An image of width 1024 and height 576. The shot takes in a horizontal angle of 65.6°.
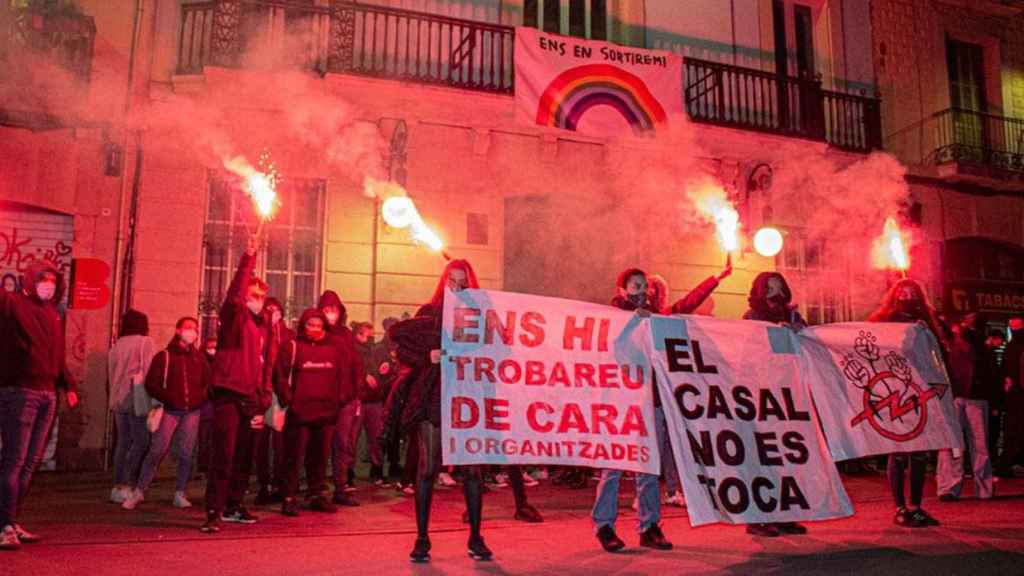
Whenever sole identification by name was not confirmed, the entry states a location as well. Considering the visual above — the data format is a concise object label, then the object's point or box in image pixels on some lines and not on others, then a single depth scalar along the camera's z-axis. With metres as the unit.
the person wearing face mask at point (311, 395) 6.50
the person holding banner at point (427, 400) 4.70
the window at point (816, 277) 13.56
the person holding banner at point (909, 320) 5.77
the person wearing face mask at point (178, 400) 6.88
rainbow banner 11.38
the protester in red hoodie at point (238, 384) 5.70
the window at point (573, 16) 12.70
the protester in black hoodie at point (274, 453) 6.91
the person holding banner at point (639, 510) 5.01
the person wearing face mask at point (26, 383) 4.99
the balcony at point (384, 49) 10.74
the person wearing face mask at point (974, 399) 7.55
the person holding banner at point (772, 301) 5.84
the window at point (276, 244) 10.77
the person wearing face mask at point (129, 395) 7.11
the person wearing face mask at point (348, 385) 6.81
